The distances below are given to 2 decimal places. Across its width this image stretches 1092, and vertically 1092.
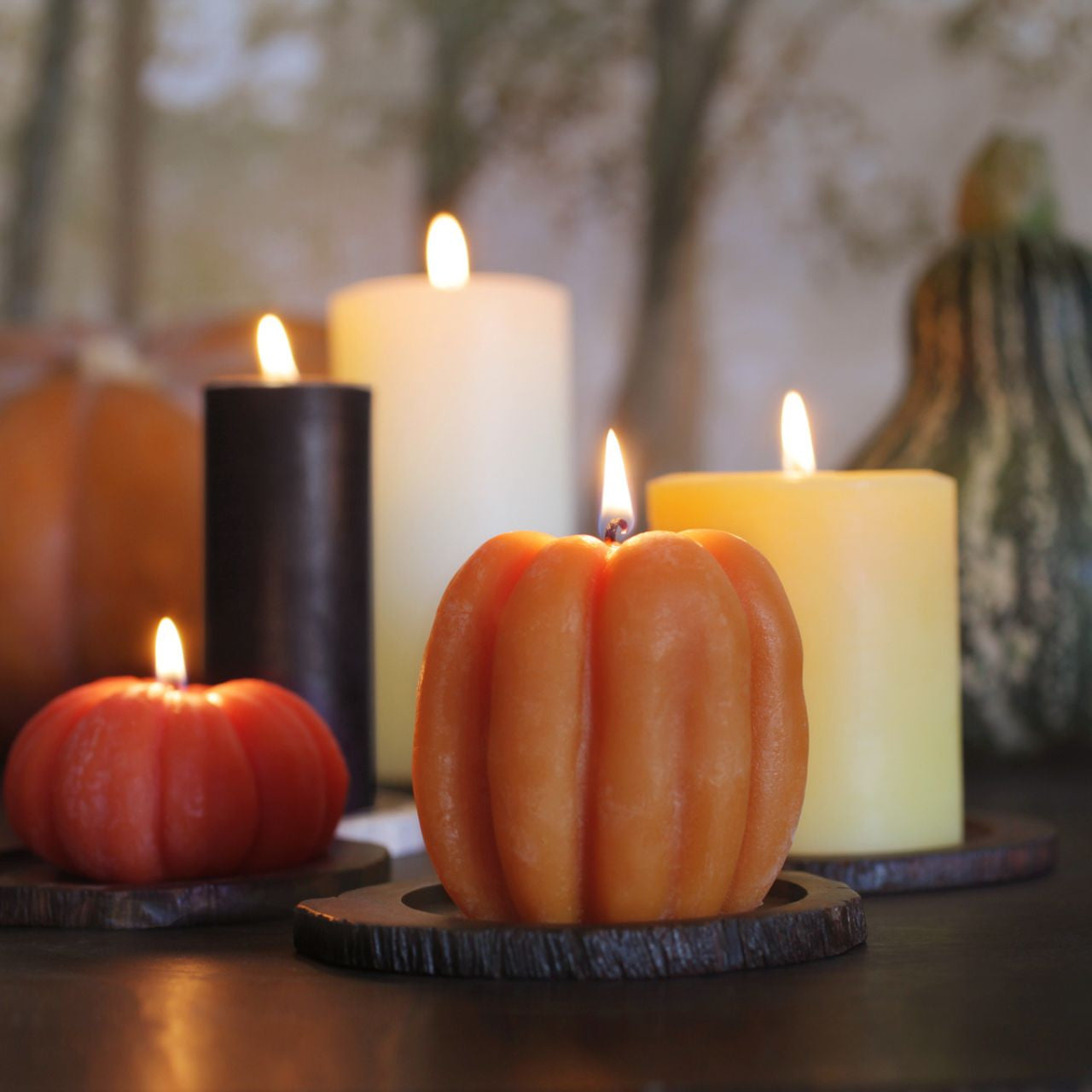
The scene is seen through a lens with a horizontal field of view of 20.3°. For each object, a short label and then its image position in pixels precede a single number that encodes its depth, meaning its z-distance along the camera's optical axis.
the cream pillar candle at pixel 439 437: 0.87
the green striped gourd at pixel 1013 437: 0.98
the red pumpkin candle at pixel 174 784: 0.67
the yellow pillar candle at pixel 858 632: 0.71
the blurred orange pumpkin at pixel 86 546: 1.04
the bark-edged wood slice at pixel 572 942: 0.58
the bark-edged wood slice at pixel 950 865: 0.69
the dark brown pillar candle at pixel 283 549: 0.77
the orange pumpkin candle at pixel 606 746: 0.60
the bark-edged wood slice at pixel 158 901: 0.66
